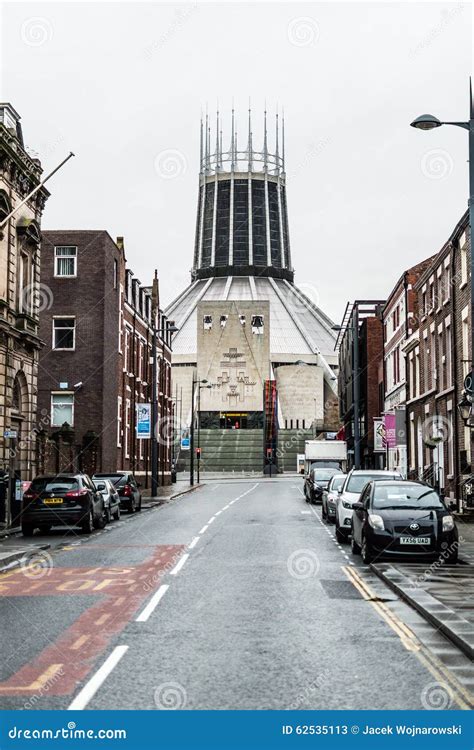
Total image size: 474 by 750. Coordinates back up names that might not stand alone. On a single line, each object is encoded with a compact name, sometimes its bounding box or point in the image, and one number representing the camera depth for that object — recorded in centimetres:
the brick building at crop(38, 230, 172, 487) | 5053
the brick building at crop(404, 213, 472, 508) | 3262
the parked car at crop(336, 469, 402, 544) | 2362
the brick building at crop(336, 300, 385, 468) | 6381
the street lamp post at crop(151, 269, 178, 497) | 4779
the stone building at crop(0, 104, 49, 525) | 3150
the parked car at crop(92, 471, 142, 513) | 3778
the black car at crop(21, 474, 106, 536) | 2653
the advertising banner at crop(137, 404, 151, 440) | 4828
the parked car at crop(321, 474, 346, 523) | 3030
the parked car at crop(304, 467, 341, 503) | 4353
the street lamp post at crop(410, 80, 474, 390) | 1625
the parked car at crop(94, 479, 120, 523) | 3168
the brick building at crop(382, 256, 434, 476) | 4656
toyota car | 1808
